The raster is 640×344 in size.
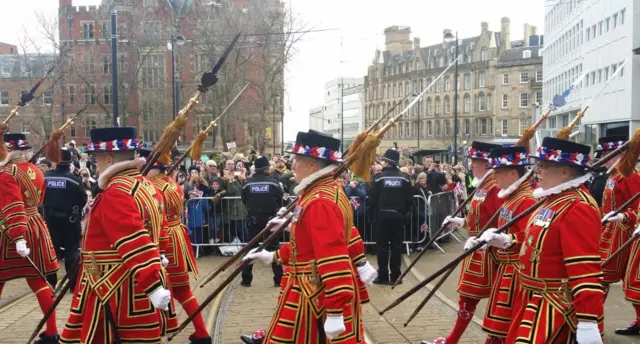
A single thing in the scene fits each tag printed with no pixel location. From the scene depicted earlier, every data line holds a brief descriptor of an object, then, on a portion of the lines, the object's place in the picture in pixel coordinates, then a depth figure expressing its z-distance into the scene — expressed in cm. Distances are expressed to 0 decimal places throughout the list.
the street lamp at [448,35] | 2246
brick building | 4028
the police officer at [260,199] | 1027
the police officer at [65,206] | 970
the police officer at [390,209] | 1042
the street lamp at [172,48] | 2326
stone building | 7988
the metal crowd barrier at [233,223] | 1280
